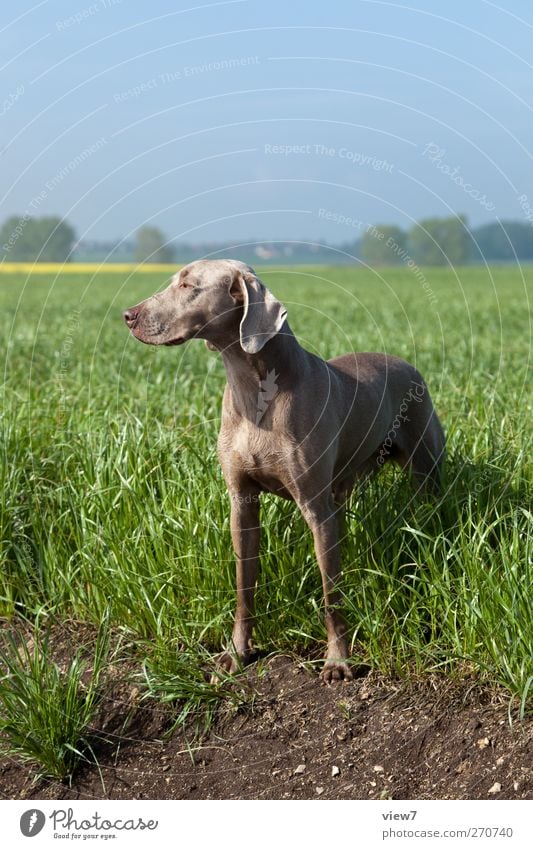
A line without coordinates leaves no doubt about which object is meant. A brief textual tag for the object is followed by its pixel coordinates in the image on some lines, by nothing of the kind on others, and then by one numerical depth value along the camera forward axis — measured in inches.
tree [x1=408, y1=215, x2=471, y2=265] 876.0
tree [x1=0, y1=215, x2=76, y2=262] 1244.1
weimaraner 134.2
